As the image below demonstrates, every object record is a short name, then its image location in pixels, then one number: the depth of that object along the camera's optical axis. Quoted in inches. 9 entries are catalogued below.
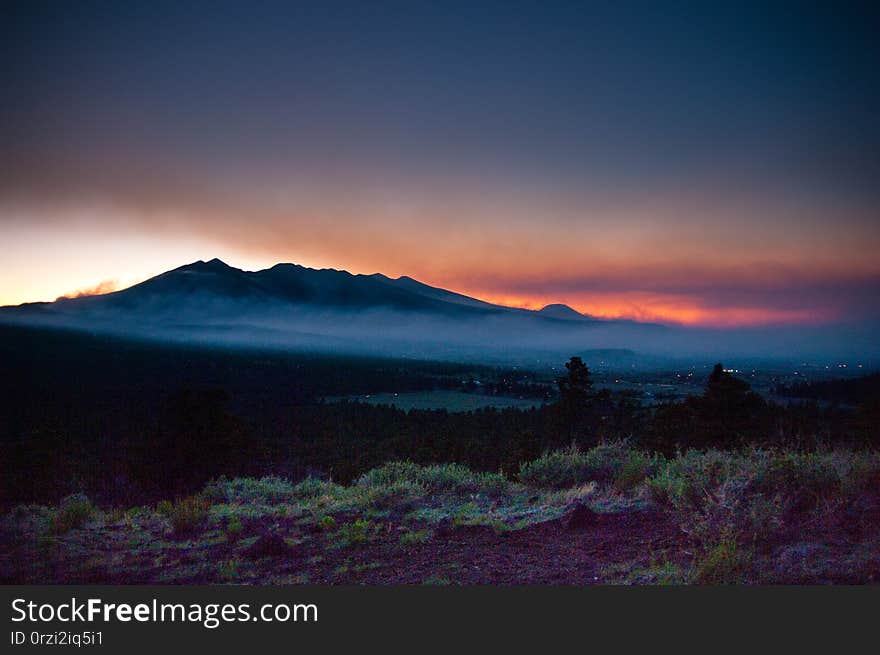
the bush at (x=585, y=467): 299.6
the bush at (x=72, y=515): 238.9
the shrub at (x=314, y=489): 297.1
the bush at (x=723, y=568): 161.3
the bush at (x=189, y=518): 236.2
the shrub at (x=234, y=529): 228.1
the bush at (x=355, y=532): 214.1
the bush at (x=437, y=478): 293.3
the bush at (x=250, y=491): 292.0
